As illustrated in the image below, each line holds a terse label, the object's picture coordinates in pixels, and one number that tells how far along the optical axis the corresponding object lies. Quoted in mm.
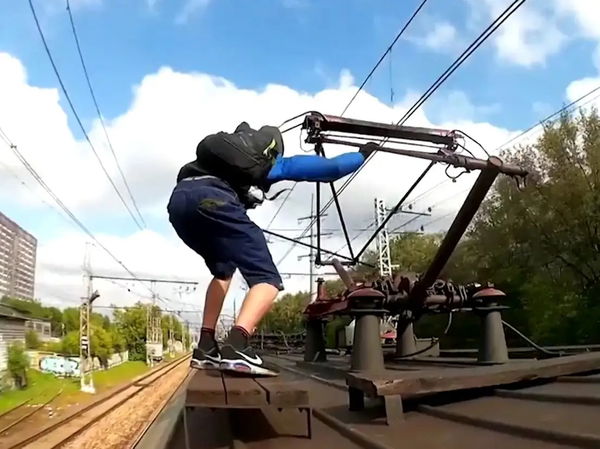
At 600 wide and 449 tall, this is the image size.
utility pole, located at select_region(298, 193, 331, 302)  46519
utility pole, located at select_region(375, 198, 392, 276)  41253
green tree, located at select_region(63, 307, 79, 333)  117938
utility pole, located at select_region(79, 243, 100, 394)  42250
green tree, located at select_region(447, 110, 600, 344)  28125
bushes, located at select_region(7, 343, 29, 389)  39594
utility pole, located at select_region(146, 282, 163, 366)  79938
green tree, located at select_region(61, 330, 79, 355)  62312
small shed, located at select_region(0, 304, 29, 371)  43919
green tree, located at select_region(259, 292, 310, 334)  63531
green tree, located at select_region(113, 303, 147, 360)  92931
